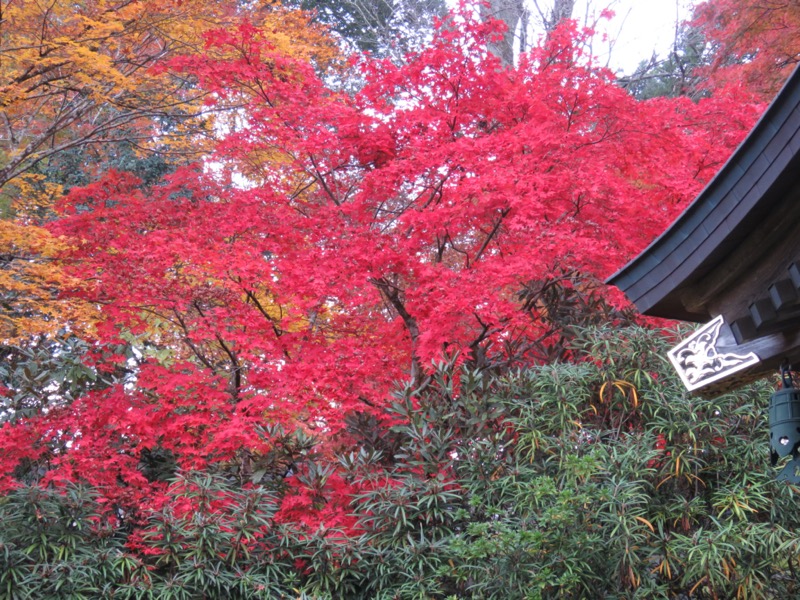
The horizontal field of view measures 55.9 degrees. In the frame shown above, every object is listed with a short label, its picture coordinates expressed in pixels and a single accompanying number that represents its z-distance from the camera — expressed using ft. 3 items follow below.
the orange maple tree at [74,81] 24.04
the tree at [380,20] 56.03
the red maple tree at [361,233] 22.98
